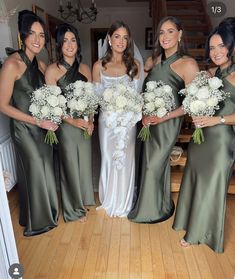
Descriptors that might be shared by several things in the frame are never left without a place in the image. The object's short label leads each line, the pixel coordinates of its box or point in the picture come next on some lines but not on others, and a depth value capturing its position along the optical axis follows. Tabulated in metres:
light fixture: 4.33
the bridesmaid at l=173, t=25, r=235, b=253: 1.79
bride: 2.31
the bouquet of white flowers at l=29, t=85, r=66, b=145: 2.01
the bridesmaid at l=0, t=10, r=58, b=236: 1.99
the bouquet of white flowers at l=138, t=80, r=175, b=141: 2.09
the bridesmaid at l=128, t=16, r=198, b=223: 2.11
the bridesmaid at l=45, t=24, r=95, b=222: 2.19
